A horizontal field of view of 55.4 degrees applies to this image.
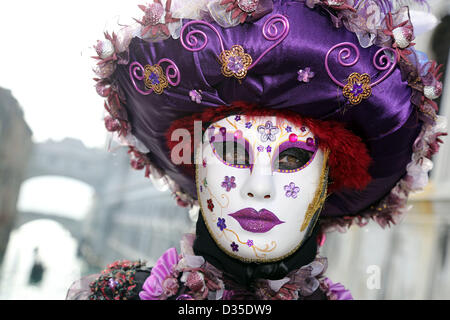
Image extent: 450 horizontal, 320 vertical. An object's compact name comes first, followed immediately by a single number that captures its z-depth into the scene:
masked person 1.20
